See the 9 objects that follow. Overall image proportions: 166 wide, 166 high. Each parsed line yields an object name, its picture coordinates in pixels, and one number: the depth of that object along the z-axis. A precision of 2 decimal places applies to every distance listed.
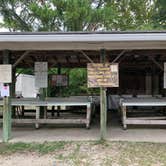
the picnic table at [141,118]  5.11
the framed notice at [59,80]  7.32
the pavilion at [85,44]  3.85
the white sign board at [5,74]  4.35
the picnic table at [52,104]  5.24
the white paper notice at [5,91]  4.36
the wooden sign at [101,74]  4.33
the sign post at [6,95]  4.36
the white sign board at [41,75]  5.70
